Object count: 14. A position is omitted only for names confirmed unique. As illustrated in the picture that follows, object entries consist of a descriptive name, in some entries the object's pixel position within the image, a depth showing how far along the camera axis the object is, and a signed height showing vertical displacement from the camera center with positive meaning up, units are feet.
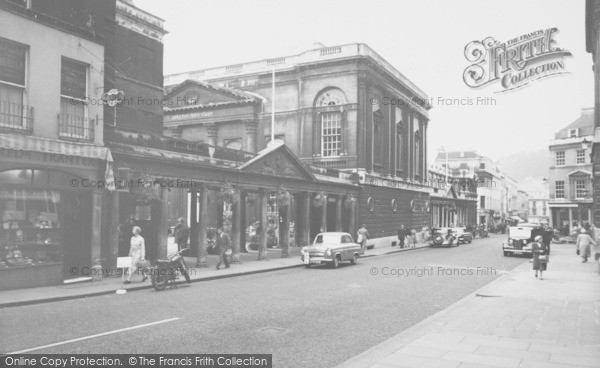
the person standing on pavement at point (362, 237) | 106.52 -6.24
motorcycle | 50.88 -6.60
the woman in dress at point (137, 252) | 54.70 -5.00
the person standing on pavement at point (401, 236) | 126.82 -7.11
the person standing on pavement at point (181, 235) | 82.33 -4.80
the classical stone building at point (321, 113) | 125.39 +25.16
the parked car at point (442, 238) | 133.90 -7.98
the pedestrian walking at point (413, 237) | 133.08 -7.75
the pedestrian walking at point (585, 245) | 86.38 -6.26
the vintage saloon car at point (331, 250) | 76.48 -6.68
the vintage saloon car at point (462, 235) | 144.71 -8.10
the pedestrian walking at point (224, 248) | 70.44 -5.75
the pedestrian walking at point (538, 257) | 62.03 -6.01
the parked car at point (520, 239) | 102.01 -6.31
